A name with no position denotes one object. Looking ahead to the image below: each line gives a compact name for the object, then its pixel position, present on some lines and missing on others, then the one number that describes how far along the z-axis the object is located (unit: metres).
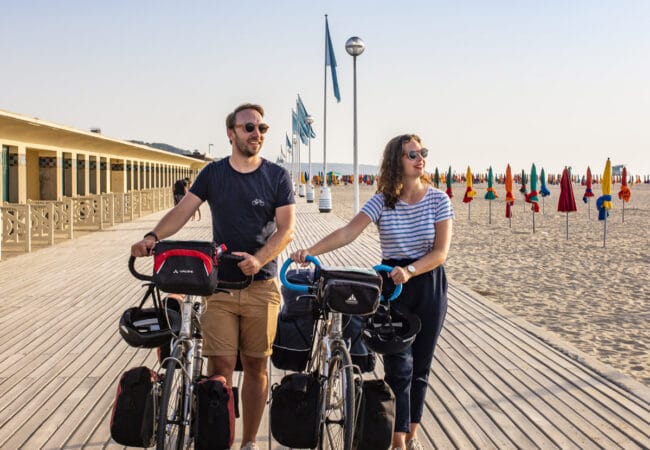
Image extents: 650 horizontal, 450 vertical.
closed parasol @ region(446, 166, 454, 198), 32.03
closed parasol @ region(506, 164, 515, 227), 24.47
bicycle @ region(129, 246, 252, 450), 2.62
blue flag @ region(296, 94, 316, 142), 42.42
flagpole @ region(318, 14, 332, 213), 28.17
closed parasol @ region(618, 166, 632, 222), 26.88
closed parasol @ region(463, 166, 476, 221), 27.04
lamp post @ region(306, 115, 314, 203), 39.68
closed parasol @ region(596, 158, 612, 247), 18.14
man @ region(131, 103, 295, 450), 3.15
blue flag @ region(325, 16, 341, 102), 22.28
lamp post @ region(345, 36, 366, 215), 15.71
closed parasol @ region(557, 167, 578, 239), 18.86
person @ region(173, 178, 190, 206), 18.80
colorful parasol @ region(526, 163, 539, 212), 22.45
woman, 3.24
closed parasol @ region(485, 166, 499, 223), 26.31
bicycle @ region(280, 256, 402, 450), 2.70
